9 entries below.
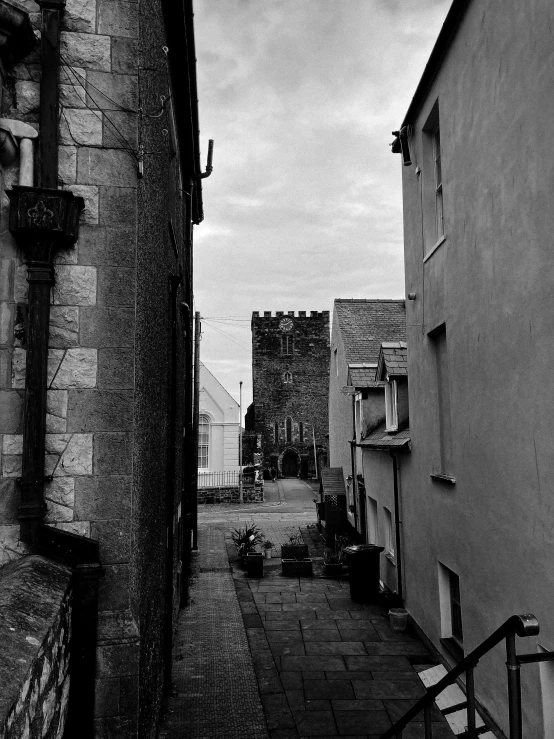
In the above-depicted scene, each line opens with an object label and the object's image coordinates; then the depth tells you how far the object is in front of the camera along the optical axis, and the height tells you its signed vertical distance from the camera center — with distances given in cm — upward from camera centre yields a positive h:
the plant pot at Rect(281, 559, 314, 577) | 1460 -332
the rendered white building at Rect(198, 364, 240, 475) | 3209 +1
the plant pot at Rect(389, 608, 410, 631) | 1045 -328
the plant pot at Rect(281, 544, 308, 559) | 1575 -315
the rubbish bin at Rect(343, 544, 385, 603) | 1216 -288
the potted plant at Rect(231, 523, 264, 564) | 1622 -306
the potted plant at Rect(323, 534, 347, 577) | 1455 -321
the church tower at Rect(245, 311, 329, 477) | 5612 +357
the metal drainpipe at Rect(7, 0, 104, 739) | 397 +8
